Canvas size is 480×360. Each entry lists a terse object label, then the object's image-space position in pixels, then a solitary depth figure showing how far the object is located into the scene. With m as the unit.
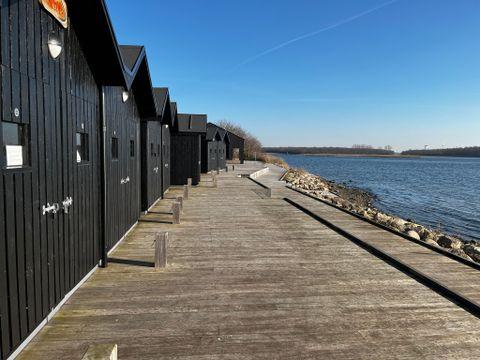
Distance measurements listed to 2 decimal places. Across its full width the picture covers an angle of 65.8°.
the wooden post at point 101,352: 3.06
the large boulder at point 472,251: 12.23
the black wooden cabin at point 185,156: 24.88
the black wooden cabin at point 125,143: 8.54
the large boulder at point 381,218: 17.91
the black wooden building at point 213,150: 36.84
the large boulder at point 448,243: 13.38
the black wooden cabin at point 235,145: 62.29
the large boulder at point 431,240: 13.59
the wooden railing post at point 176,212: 11.98
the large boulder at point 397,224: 16.57
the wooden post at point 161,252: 7.52
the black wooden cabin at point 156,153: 14.05
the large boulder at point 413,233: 13.58
